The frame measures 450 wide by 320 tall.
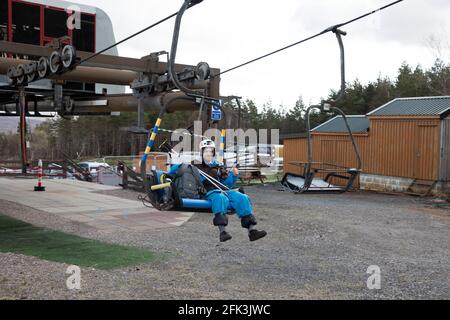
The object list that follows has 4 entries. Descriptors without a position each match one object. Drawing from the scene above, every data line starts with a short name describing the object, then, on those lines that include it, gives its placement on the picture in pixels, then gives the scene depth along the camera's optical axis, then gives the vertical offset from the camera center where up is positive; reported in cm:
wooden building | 1906 -15
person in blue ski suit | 652 -75
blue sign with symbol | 806 +43
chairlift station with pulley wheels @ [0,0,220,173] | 966 +141
